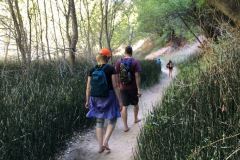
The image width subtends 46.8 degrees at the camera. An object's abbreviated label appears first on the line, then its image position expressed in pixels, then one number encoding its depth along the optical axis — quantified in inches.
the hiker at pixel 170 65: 514.7
